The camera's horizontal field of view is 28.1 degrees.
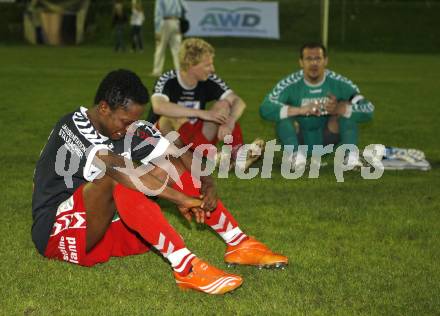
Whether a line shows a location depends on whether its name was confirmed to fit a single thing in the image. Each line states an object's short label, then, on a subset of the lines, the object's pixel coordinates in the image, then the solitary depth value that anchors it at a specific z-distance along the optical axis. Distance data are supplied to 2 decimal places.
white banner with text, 38.00
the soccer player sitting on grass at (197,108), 9.88
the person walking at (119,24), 36.41
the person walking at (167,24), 23.41
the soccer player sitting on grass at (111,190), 5.44
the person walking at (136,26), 36.19
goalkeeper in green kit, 10.71
